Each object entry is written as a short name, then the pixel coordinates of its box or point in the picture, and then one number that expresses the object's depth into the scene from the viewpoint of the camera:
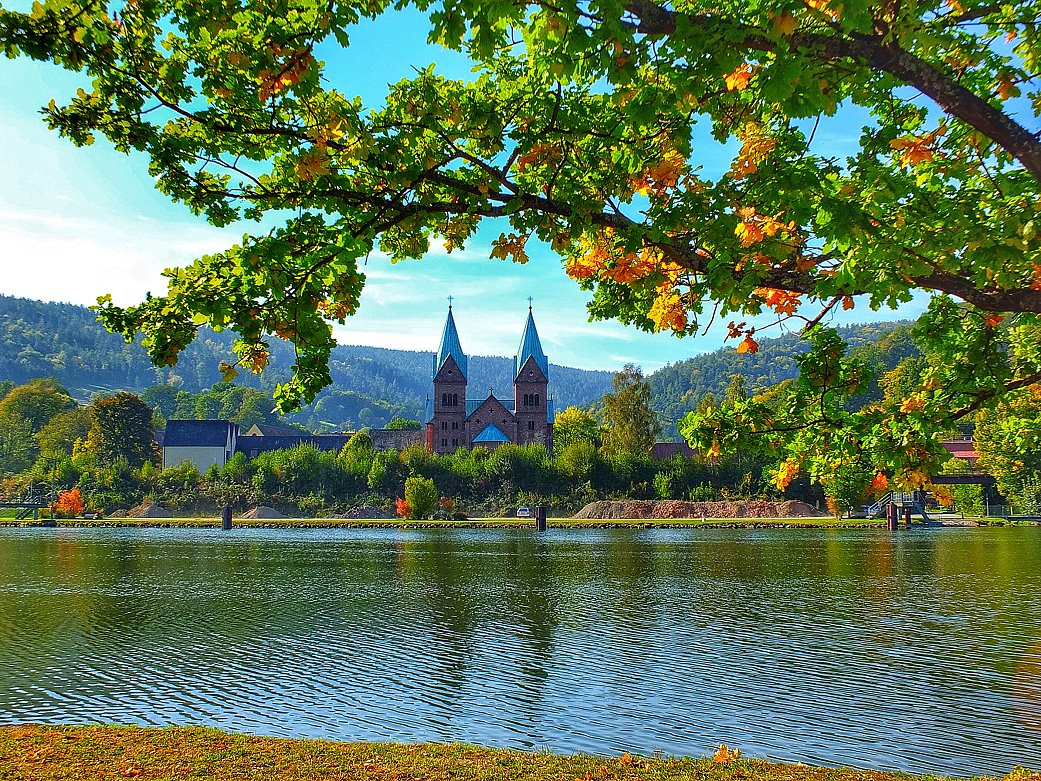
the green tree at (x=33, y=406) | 116.62
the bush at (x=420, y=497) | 70.06
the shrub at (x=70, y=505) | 82.31
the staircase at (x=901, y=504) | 73.82
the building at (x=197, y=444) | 109.12
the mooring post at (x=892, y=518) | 62.97
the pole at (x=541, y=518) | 62.94
